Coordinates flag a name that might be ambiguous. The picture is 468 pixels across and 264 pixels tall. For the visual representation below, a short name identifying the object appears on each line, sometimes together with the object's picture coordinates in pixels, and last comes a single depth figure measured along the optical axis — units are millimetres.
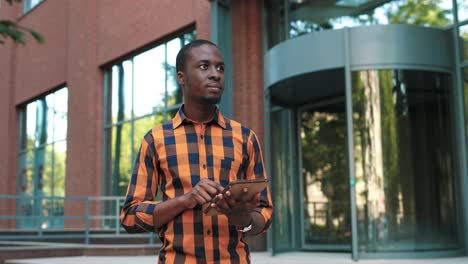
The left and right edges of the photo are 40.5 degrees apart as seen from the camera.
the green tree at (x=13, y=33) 9203
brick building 9344
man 1917
